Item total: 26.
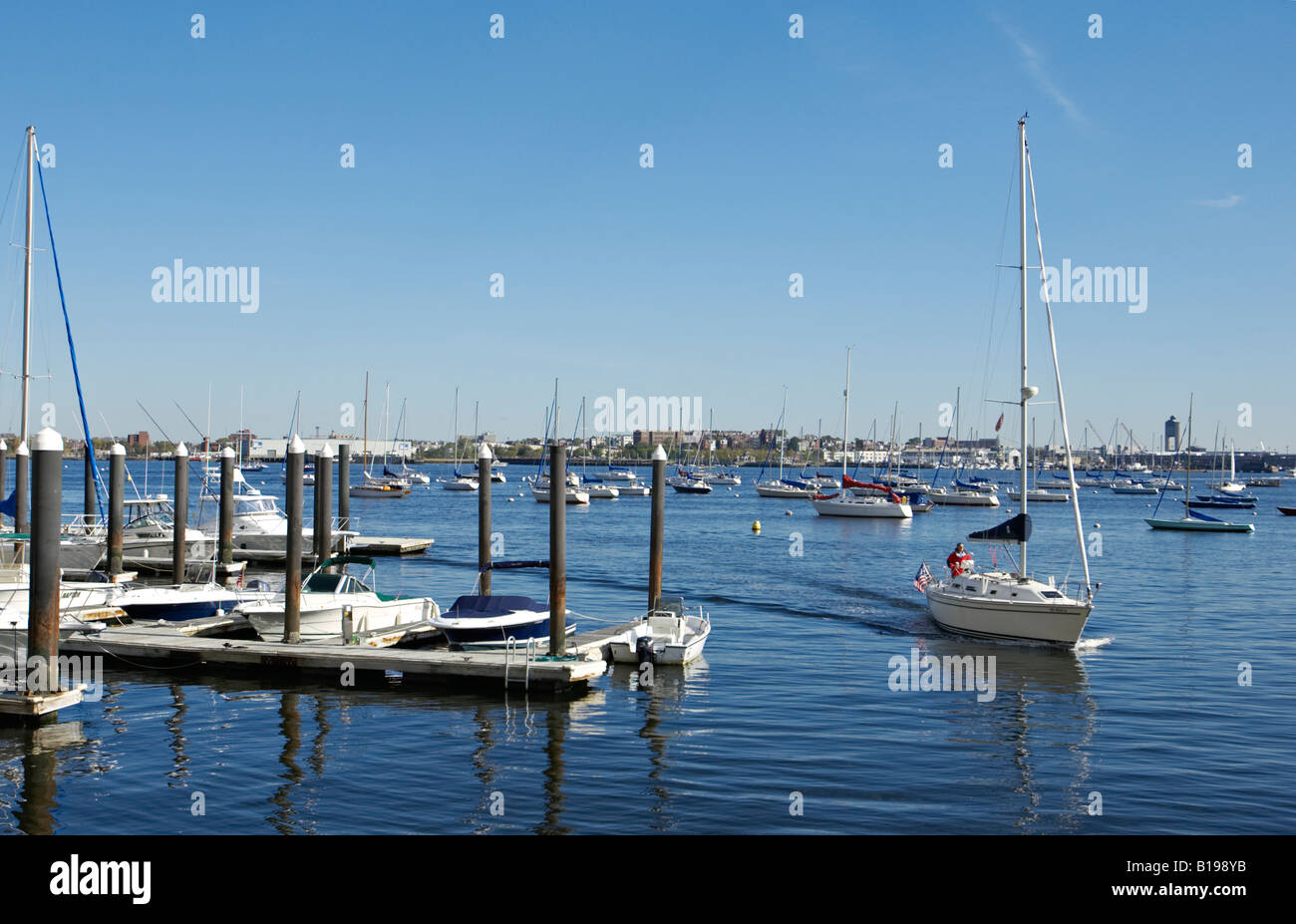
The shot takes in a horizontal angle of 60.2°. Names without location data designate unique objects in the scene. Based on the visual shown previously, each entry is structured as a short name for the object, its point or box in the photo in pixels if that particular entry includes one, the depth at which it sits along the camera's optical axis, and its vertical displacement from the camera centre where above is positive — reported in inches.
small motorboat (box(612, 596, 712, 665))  1032.2 -176.0
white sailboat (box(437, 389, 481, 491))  5497.0 -168.1
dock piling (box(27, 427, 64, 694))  669.3 -66.7
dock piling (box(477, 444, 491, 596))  1146.7 -73.7
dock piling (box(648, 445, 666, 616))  1104.2 -77.8
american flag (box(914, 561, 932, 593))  1380.7 -157.2
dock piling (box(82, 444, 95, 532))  1714.8 -82.6
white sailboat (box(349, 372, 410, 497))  4729.3 -173.9
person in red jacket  1320.1 -128.9
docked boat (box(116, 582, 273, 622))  1136.8 -159.5
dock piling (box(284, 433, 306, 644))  979.9 -107.9
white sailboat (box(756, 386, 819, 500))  4916.3 -161.9
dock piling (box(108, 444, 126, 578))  1460.4 -76.6
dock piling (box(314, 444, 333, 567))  1171.3 -61.0
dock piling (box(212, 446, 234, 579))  1583.4 -105.5
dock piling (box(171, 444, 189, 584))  1312.7 -103.3
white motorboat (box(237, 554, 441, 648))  1031.0 -155.4
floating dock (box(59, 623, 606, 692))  897.5 -177.2
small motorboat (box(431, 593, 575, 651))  977.5 -151.2
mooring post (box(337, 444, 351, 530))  2180.1 -61.7
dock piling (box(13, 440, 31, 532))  1449.3 -50.0
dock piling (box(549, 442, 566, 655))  919.0 -85.5
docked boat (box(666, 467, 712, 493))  5570.9 -166.0
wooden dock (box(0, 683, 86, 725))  729.0 -168.5
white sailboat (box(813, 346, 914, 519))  3686.0 -178.2
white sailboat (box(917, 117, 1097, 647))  1160.8 -158.4
